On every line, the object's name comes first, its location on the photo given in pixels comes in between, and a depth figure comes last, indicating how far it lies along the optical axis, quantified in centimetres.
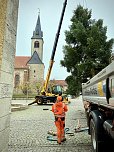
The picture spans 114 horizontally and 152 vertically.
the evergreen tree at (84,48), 1003
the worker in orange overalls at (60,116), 414
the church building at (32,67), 4478
